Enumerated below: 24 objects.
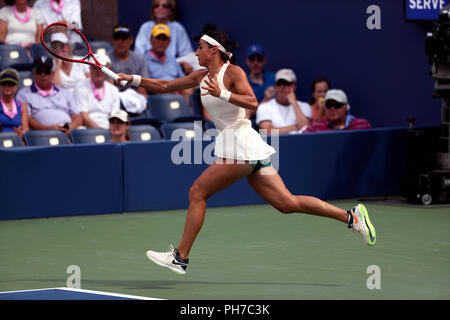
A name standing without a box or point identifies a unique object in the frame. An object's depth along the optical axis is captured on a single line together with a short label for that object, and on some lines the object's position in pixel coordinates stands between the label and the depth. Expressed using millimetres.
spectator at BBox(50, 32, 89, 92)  12797
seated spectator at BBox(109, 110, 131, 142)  11391
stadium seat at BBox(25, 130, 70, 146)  11133
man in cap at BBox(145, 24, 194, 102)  13430
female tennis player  7164
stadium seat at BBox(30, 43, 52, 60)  13297
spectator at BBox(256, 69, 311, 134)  12578
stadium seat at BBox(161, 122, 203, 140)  12008
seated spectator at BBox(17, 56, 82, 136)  11867
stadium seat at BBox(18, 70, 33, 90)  12516
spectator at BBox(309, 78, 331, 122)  12852
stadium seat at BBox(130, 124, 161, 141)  11766
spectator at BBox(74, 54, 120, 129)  12070
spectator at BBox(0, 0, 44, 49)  13188
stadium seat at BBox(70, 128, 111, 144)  11398
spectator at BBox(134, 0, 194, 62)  14047
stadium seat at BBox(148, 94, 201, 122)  13023
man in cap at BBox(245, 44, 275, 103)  13359
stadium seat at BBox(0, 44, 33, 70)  12867
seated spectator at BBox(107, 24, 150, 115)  12658
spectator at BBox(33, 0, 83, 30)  13617
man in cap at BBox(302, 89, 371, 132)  12102
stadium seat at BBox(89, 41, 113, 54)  13727
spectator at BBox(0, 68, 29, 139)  11367
